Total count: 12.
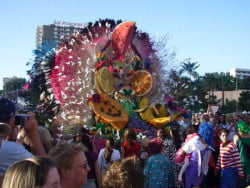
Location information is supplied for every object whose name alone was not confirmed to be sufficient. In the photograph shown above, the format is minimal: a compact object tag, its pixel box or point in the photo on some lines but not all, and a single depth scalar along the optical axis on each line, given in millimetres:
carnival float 16422
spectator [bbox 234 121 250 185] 9141
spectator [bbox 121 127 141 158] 7375
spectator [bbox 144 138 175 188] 6027
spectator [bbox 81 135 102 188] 4535
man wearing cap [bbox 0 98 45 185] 3023
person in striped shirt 8109
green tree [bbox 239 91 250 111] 56812
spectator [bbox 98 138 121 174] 7172
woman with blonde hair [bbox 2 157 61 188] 1998
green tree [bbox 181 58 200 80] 66312
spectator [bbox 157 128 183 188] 7508
